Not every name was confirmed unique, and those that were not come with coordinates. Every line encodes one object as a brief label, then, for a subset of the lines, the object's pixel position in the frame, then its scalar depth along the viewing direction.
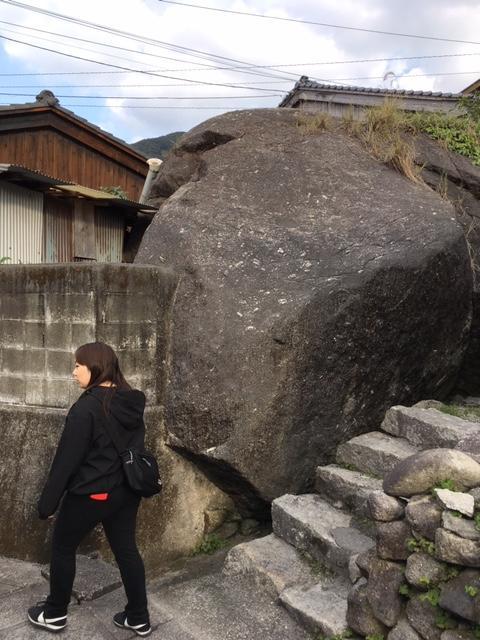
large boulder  4.91
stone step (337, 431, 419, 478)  4.81
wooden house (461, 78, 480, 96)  11.20
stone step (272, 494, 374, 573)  4.12
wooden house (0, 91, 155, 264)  9.65
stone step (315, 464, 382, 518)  4.55
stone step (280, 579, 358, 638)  3.58
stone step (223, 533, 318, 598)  4.14
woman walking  3.31
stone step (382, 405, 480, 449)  4.77
